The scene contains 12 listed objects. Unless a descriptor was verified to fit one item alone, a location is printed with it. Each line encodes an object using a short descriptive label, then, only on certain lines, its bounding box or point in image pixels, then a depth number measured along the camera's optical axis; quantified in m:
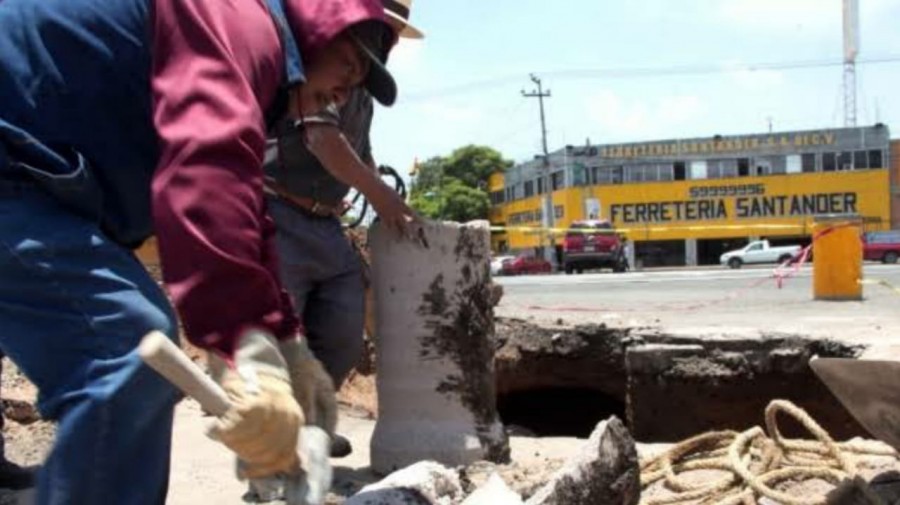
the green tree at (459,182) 68.81
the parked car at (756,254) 41.94
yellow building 51.50
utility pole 56.03
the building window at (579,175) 54.34
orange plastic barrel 12.10
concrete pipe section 4.16
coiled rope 3.78
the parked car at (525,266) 42.09
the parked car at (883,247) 37.38
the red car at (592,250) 34.72
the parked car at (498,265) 42.47
